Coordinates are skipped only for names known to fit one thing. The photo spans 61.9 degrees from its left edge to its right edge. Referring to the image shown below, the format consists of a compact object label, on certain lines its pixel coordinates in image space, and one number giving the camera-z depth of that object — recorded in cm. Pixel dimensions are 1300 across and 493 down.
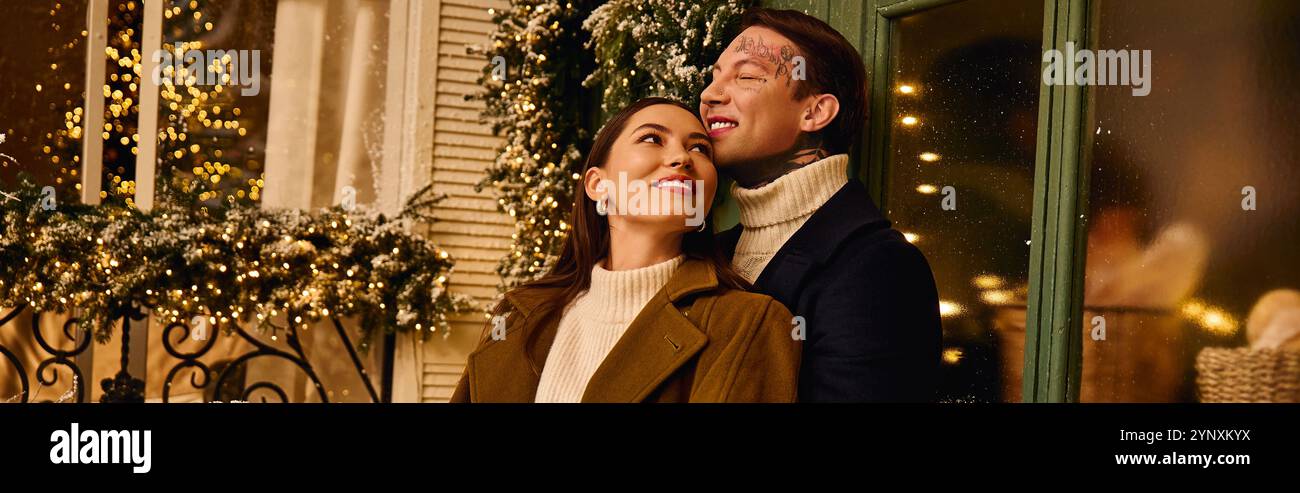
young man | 246
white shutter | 550
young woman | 234
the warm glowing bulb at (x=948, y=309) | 301
